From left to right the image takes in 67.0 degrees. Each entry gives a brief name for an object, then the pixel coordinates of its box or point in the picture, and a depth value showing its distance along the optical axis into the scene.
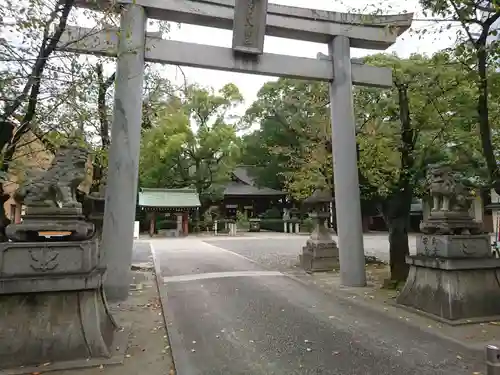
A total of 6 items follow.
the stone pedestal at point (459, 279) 6.11
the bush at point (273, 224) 37.75
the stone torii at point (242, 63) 7.67
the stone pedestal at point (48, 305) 4.41
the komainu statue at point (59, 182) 5.05
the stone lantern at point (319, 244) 12.10
